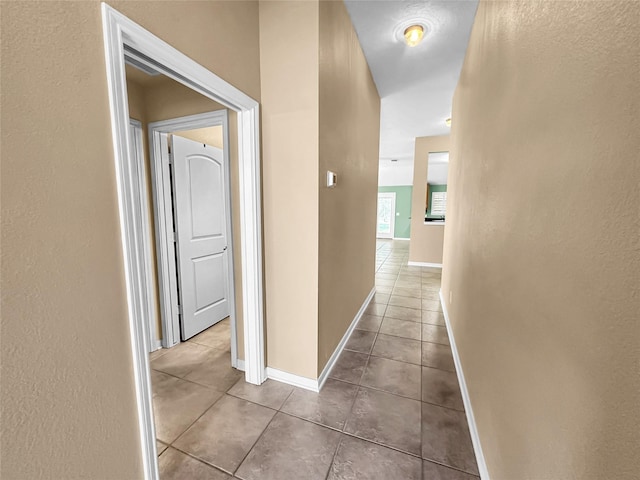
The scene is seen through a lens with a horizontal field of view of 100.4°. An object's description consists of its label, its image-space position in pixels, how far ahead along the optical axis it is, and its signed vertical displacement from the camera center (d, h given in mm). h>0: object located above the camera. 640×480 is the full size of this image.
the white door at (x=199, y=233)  2572 -295
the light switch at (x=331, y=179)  1918 +199
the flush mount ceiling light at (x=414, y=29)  2230 +1530
